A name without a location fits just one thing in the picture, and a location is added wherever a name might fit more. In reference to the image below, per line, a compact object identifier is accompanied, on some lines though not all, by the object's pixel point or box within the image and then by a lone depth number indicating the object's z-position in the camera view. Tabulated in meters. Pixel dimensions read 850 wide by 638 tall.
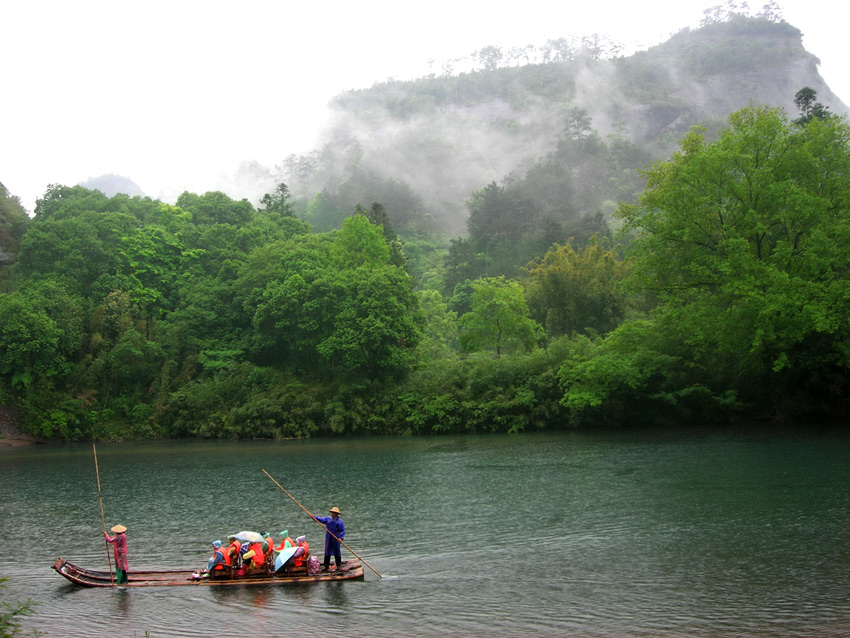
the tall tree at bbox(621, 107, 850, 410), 38.94
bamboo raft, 17.95
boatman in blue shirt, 18.30
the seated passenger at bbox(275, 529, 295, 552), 18.59
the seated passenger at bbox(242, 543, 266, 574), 18.31
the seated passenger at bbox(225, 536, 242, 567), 18.34
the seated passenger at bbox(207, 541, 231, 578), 18.09
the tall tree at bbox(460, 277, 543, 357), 61.03
